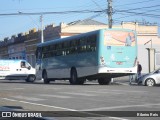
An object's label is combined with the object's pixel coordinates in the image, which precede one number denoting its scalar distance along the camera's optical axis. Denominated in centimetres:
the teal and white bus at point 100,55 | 2916
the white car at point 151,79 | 3064
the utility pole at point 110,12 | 3927
